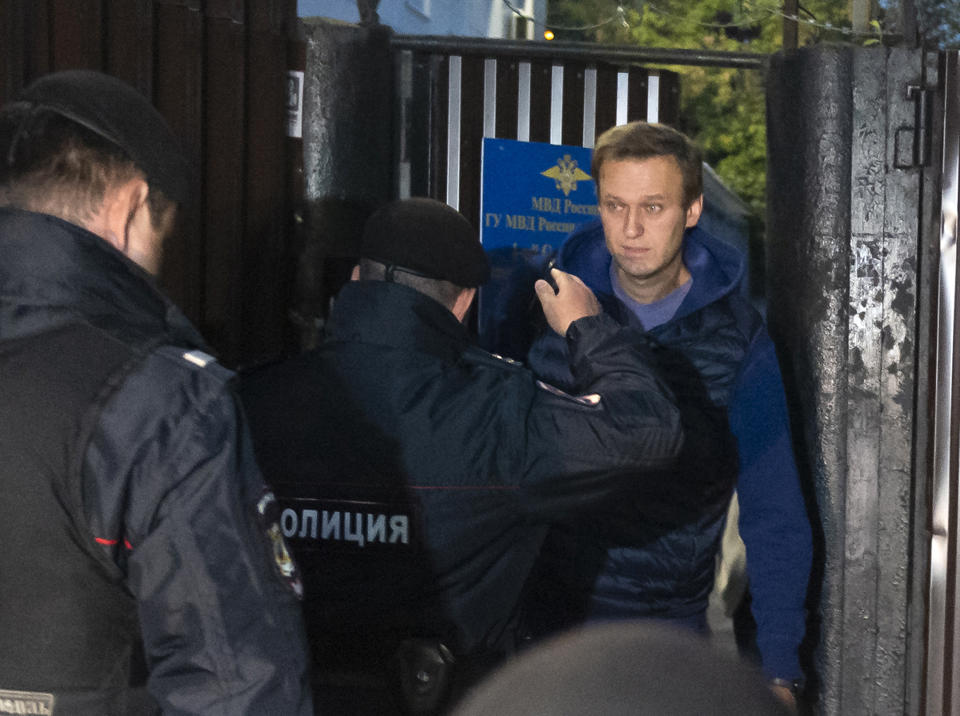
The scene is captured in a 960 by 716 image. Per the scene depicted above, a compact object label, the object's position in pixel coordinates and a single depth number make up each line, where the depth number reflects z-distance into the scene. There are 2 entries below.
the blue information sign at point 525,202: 4.84
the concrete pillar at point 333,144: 4.45
